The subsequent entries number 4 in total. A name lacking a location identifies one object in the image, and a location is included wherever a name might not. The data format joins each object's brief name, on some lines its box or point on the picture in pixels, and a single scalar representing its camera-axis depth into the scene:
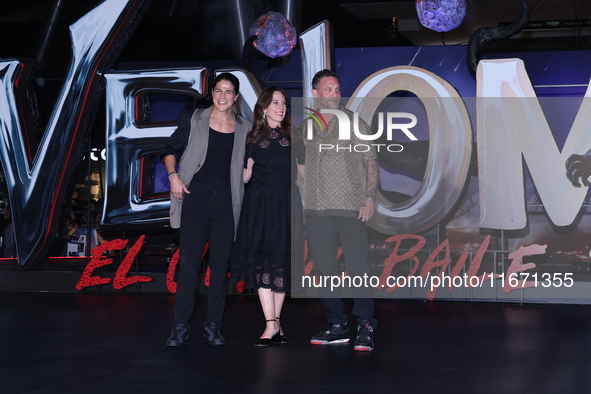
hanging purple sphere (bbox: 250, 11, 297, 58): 6.09
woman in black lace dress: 3.76
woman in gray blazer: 3.72
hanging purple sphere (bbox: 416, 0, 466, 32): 5.86
